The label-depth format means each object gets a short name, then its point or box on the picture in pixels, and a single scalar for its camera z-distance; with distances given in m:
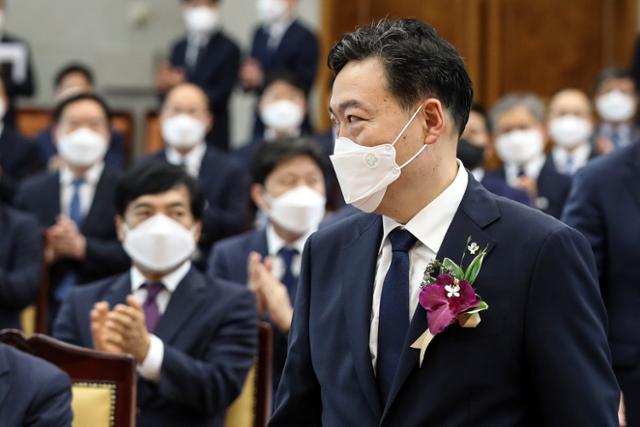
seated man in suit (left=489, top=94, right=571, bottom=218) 12.04
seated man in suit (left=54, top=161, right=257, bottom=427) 6.31
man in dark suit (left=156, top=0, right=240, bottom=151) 15.09
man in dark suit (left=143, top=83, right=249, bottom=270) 10.65
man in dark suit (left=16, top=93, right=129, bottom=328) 9.62
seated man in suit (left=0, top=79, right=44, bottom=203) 12.68
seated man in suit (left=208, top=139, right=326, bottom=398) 7.62
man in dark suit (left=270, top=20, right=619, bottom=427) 3.60
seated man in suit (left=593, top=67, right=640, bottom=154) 13.70
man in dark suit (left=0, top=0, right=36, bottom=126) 14.80
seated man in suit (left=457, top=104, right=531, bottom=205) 8.80
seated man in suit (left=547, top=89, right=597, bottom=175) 12.55
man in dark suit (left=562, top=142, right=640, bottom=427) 6.35
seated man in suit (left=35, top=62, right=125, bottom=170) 13.13
